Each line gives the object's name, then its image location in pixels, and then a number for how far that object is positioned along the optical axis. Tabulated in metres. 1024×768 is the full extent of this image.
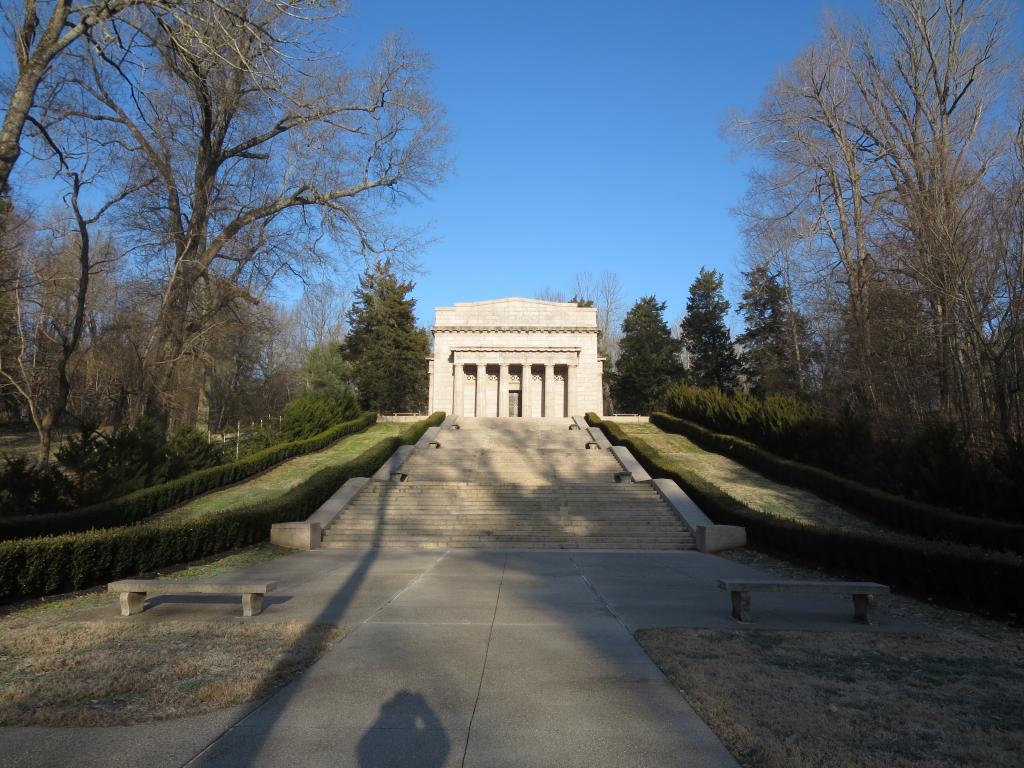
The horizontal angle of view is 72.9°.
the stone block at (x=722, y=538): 14.48
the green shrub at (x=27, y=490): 12.00
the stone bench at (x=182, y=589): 7.62
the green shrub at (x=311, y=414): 29.41
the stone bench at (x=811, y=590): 7.57
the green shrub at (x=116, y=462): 14.38
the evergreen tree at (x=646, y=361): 54.41
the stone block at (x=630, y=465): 20.05
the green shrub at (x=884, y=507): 11.20
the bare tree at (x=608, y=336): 68.35
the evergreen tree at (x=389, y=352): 47.41
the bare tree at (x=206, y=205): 20.28
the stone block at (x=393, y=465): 20.22
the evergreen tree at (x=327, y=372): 53.06
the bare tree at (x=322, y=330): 65.94
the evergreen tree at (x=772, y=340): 42.84
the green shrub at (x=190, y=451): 18.70
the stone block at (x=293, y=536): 14.40
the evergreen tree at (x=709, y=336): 53.97
